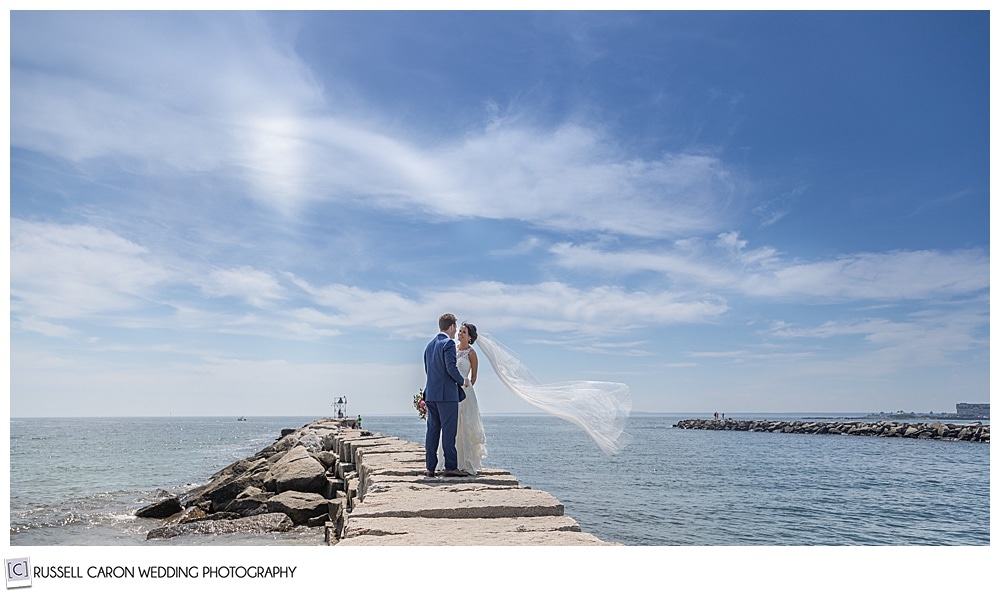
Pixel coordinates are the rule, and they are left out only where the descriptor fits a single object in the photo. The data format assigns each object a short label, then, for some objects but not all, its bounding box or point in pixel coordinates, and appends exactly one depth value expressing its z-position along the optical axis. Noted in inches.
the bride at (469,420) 300.0
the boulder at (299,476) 458.6
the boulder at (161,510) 551.4
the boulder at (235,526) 391.9
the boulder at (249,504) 426.6
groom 291.7
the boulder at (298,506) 406.0
